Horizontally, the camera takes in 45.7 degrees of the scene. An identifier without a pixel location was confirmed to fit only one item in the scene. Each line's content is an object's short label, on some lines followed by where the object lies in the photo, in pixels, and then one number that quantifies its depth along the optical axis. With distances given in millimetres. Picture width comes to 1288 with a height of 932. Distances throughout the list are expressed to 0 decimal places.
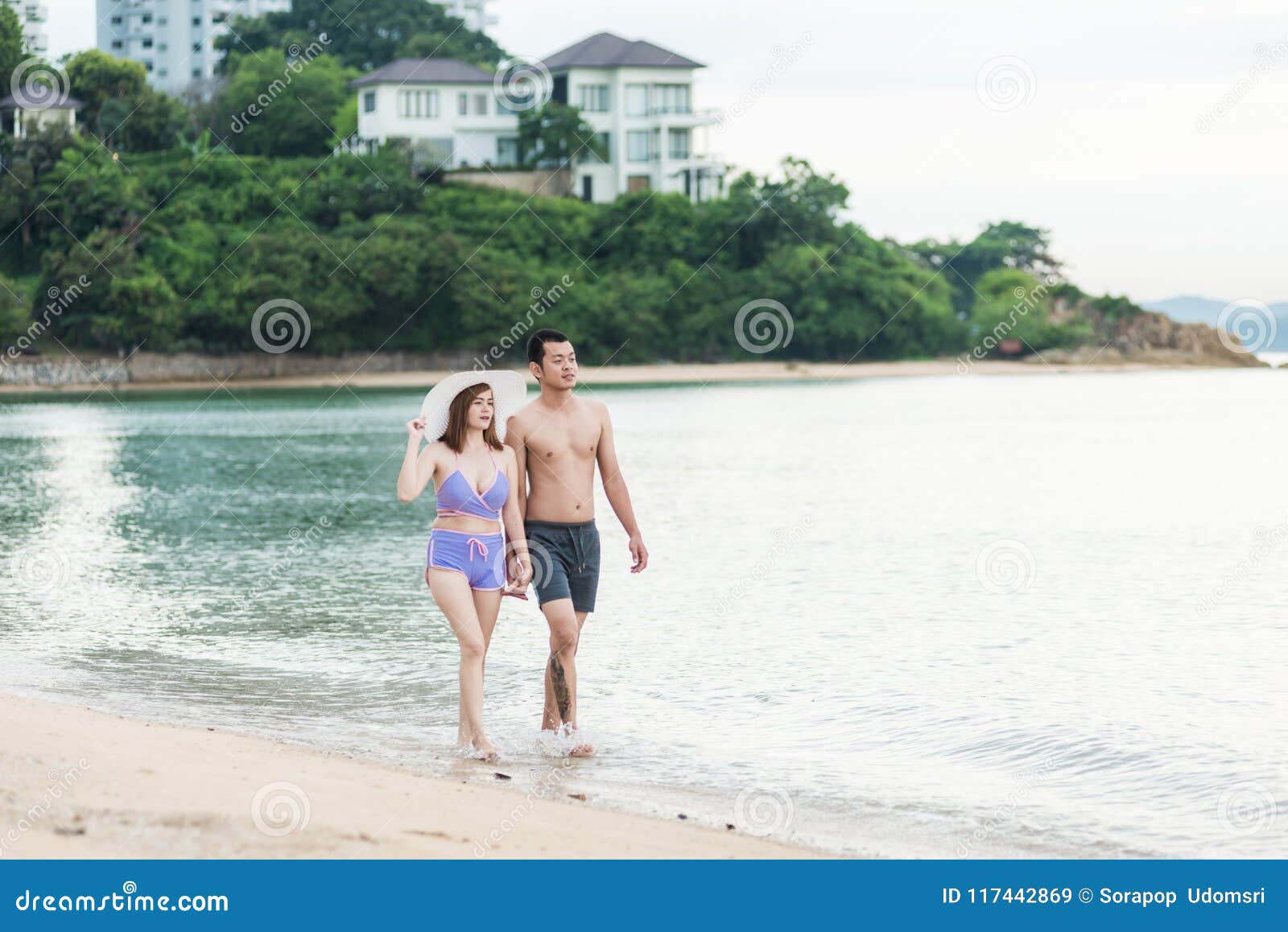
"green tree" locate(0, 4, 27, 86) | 78250
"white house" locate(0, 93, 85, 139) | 86750
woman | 7586
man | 8016
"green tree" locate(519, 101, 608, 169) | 89000
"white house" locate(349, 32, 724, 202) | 90250
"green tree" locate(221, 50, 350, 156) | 92625
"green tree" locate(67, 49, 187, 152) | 91062
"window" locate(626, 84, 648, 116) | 91125
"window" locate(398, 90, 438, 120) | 90000
